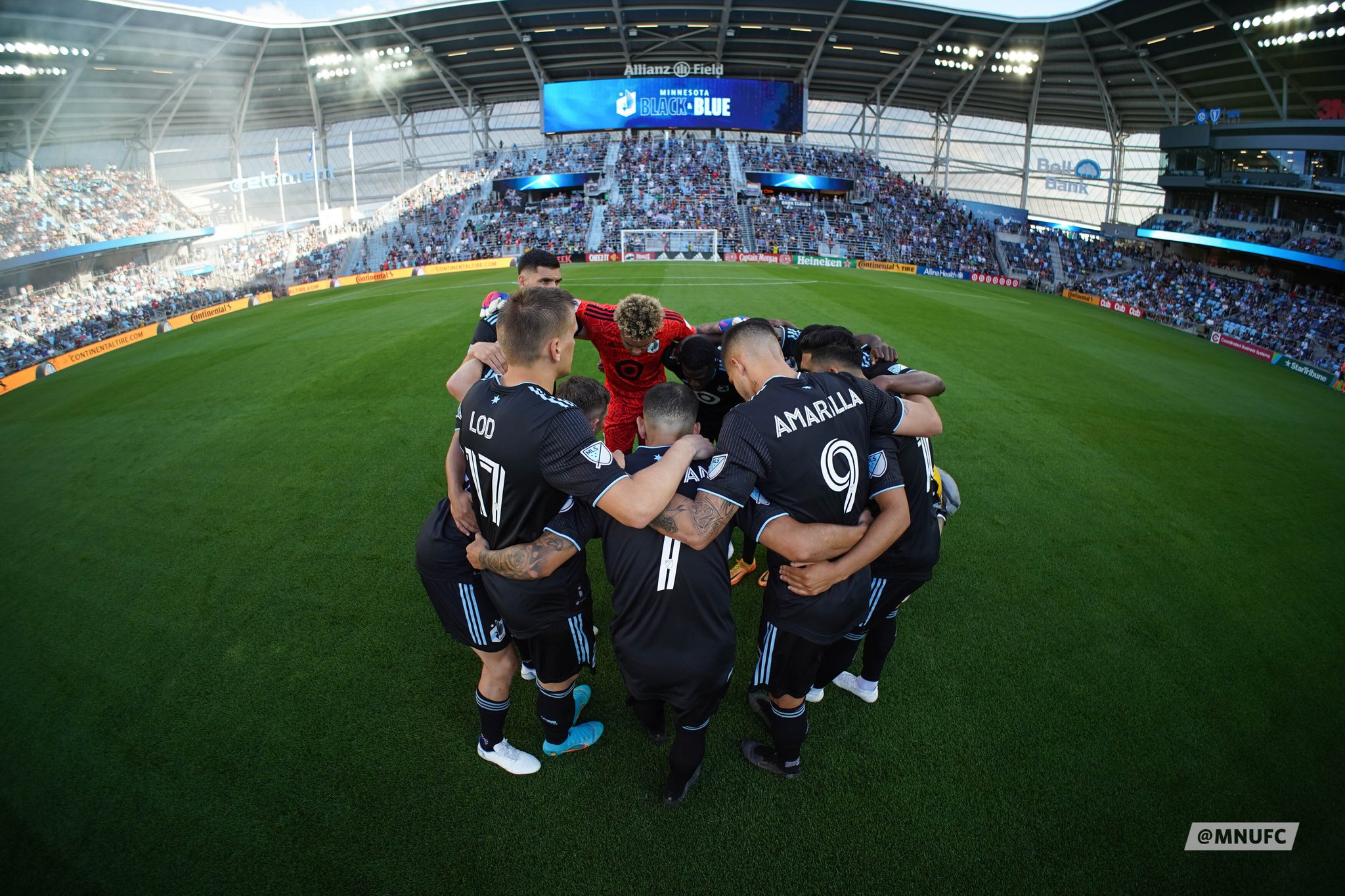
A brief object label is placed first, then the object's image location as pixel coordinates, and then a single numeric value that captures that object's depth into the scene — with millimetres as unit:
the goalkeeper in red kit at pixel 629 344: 4461
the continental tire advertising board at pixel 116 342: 17484
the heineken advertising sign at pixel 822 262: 36188
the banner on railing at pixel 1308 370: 17688
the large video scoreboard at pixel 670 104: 45062
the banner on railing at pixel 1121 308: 28703
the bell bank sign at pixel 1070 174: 48344
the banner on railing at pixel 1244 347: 20688
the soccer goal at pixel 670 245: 35812
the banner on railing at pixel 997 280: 35625
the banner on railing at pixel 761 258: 35656
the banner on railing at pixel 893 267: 36594
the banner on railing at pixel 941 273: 36000
